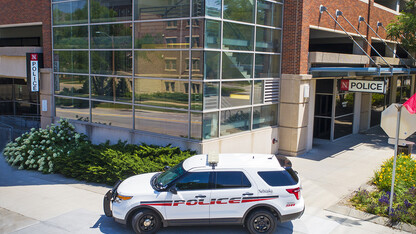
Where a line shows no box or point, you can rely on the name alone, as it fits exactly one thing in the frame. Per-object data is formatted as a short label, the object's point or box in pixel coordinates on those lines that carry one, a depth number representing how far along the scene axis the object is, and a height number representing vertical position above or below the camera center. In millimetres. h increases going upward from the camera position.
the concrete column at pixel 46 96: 17875 -1118
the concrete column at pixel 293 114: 15891 -1489
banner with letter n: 17984 +19
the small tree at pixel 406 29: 20656 +2563
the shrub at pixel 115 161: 11961 -2709
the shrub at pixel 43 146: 14195 -2816
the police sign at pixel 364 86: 15234 -316
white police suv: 8562 -2627
